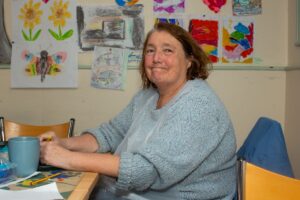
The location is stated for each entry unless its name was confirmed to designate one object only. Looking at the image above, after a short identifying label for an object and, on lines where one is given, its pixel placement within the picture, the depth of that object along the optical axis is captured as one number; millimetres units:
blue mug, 960
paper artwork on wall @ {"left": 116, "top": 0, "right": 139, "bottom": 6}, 2094
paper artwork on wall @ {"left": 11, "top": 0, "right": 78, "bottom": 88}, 2102
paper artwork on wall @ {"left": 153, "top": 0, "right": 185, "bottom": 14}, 2098
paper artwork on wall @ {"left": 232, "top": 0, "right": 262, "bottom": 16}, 2123
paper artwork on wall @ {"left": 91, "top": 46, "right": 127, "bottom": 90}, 2111
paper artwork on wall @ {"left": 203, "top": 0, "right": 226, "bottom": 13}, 2119
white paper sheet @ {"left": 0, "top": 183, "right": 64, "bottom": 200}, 787
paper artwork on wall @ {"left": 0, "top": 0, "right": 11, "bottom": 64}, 2090
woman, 987
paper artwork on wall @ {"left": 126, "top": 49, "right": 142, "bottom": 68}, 2113
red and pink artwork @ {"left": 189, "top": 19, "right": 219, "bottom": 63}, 2111
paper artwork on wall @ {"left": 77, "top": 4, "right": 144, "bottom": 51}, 2098
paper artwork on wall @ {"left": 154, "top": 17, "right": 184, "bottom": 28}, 2102
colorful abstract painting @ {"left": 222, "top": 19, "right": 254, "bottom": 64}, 2131
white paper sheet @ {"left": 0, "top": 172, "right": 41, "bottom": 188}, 885
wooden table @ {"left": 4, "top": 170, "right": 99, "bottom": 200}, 834
